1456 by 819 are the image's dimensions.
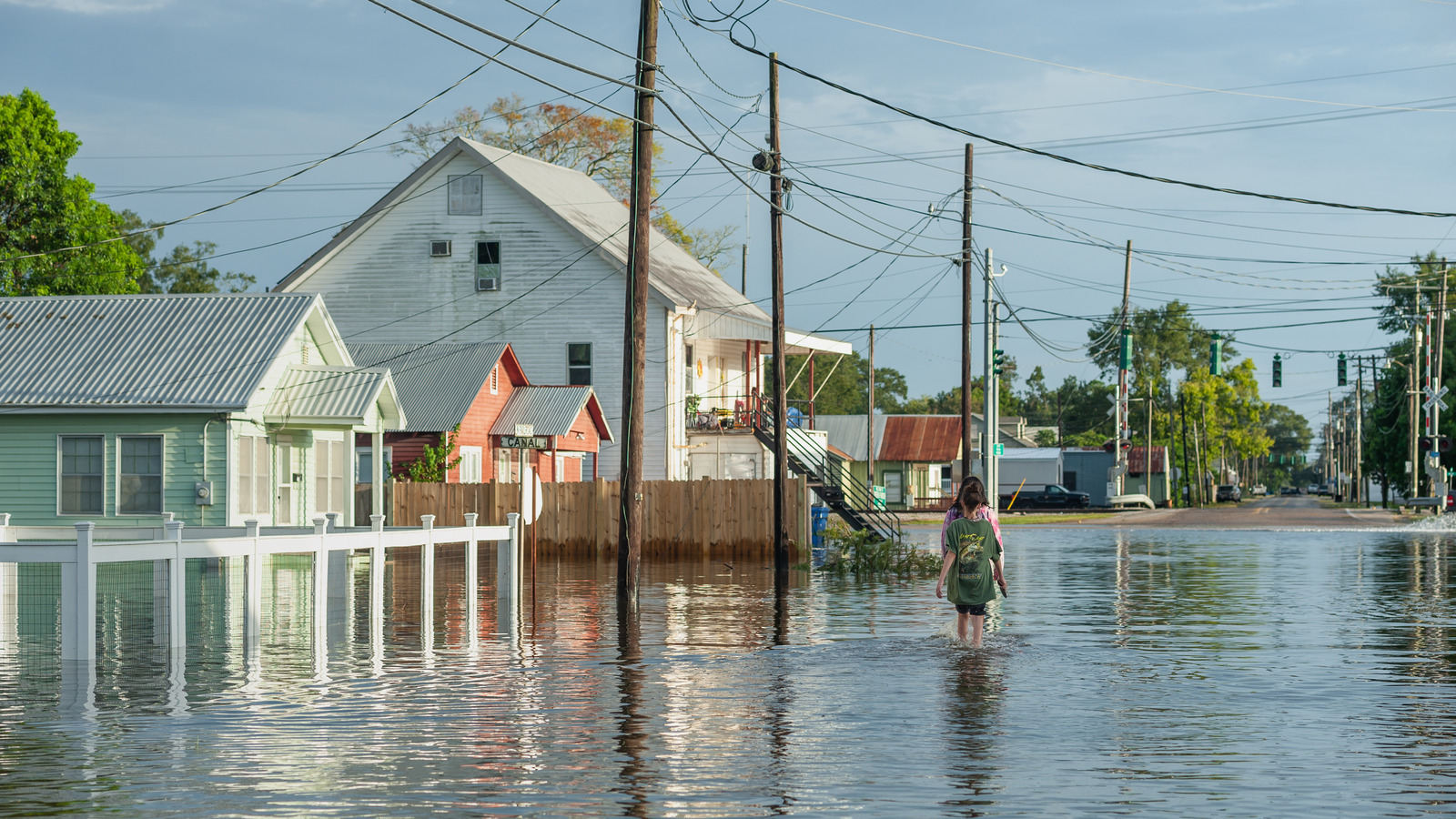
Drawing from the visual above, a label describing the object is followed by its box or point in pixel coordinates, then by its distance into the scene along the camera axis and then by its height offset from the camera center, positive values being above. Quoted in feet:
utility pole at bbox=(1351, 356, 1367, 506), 367.25 -3.75
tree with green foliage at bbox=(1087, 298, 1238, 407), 433.89 +26.37
